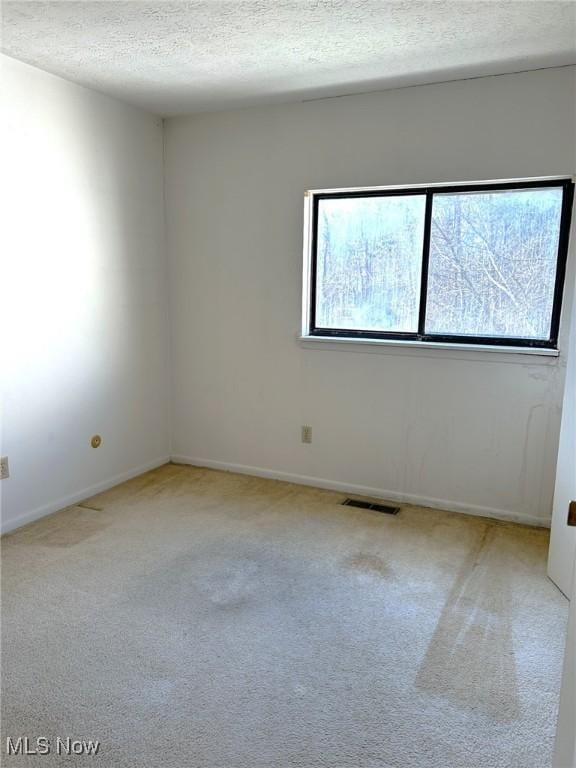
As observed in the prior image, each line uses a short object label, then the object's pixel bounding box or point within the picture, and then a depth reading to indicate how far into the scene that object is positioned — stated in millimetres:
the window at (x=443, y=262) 2990
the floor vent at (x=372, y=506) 3312
